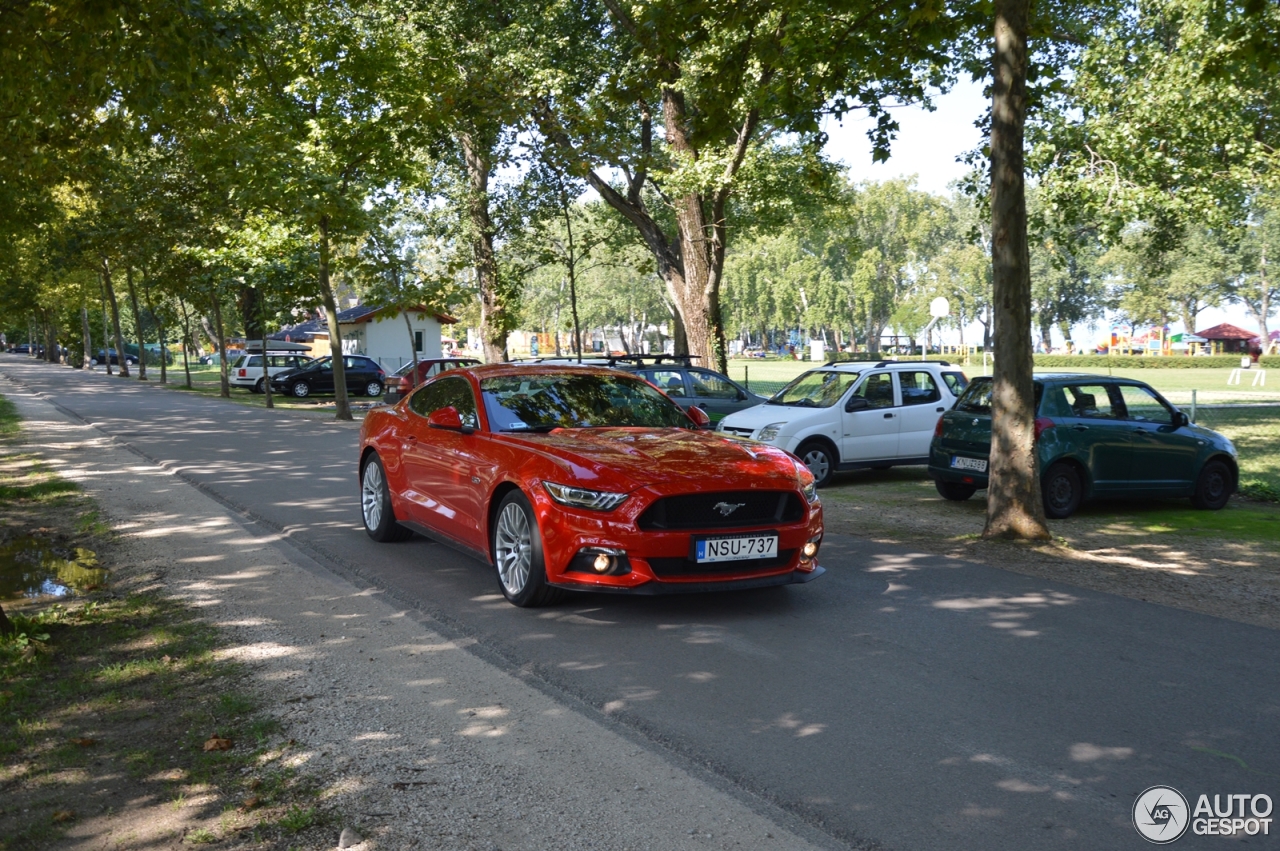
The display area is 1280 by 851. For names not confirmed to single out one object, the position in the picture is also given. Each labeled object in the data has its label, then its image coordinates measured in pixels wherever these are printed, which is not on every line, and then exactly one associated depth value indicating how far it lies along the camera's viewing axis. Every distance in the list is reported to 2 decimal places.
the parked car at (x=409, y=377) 31.20
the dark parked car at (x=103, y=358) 90.68
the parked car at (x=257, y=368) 45.22
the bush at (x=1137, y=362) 64.69
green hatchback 12.08
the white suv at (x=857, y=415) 14.73
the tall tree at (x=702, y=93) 11.35
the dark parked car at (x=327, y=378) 42.25
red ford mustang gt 6.77
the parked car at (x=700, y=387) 17.73
